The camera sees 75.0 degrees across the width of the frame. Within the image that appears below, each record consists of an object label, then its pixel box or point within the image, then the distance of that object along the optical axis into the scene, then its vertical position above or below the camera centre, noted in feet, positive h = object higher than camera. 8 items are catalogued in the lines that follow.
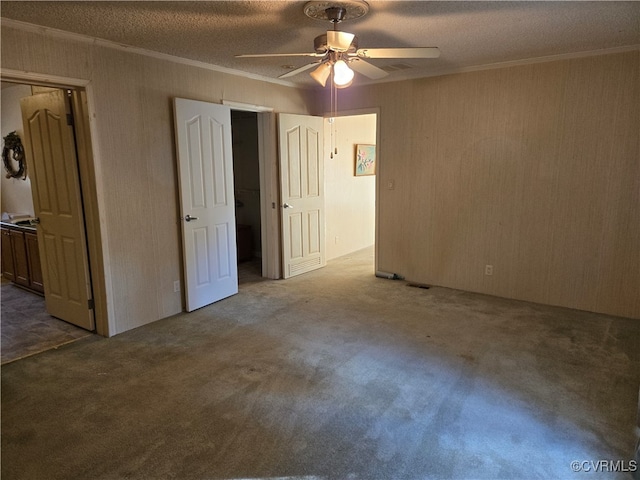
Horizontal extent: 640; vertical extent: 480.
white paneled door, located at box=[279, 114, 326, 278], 16.98 -0.64
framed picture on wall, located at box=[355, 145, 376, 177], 22.15 +0.79
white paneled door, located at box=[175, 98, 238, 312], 13.10 -0.74
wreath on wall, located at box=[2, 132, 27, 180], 17.49 +1.04
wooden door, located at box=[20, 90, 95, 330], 11.46 -0.70
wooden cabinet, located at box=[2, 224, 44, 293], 15.43 -2.96
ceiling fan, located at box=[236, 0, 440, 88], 8.27 +2.61
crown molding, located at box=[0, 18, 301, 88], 9.43 +3.54
